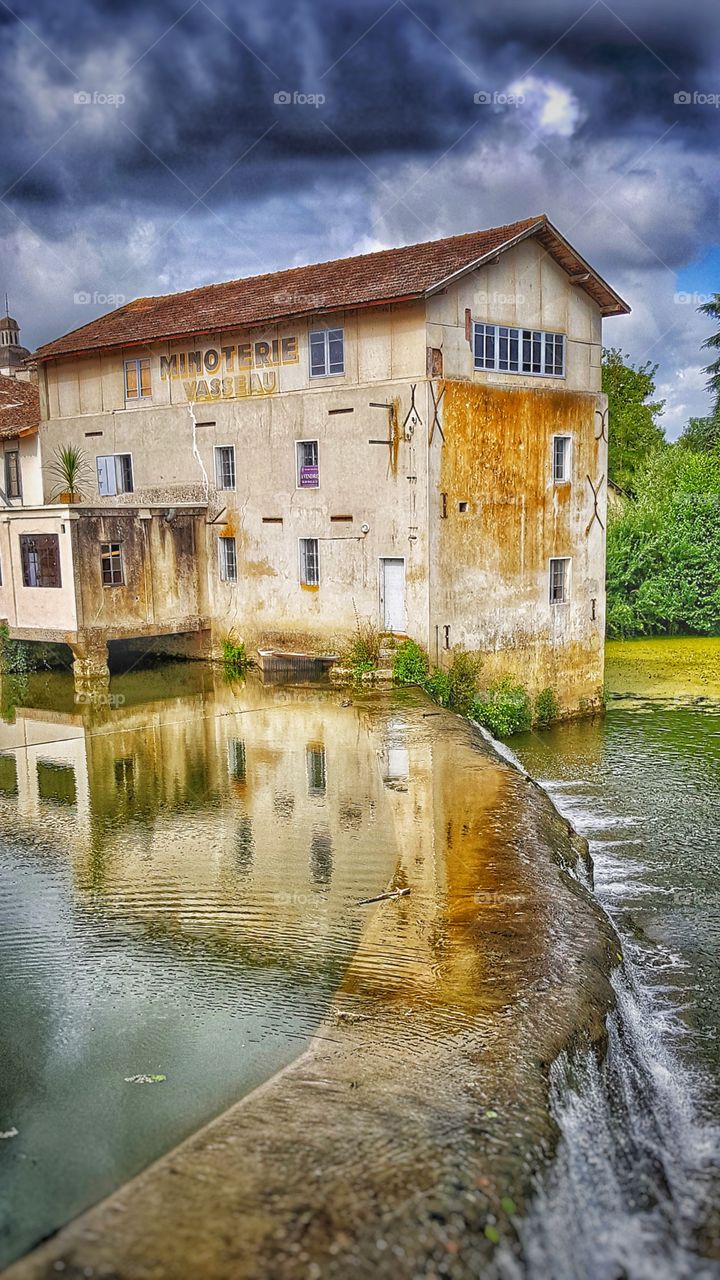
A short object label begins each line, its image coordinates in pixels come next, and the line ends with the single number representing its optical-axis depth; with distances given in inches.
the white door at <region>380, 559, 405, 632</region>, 876.0
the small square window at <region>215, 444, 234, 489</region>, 1011.3
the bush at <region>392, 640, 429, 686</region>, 850.1
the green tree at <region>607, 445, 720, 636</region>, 1406.3
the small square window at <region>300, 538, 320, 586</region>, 948.0
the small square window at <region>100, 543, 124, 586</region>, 951.6
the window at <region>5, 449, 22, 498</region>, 1234.6
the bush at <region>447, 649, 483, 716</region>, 869.8
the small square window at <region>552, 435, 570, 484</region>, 957.2
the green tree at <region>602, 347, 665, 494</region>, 1759.4
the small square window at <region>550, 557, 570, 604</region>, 972.6
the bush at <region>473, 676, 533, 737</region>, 888.3
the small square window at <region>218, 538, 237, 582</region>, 1024.2
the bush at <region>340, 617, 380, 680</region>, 874.1
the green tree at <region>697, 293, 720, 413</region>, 1909.4
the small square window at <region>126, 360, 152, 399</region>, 1059.9
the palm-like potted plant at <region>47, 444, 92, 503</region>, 1125.1
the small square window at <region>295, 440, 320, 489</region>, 932.6
